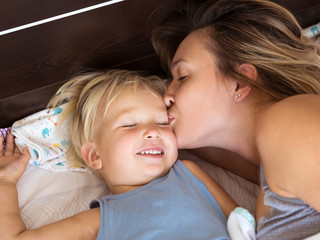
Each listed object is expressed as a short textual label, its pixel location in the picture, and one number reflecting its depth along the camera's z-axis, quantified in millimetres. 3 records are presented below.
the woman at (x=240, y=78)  1227
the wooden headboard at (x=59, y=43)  1319
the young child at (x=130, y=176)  1135
